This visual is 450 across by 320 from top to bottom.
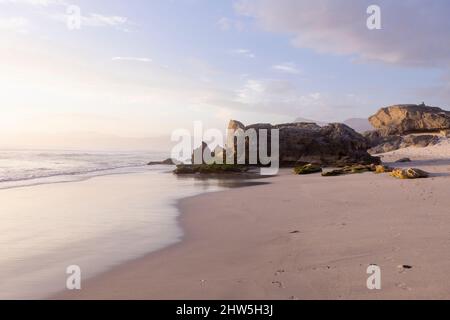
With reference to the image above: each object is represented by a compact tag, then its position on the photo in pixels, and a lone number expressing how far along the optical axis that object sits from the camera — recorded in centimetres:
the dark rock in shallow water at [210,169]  2836
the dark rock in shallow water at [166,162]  4347
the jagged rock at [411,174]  1591
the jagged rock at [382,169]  1972
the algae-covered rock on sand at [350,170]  2078
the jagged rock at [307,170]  2380
